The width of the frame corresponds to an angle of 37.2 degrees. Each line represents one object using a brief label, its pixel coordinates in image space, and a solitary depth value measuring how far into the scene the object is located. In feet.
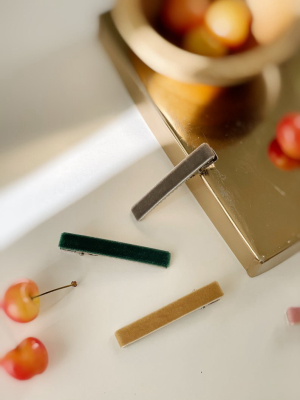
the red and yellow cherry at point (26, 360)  2.03
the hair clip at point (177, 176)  2.01
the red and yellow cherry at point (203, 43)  2.13
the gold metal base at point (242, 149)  2.06
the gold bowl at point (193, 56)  2.04
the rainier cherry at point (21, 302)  2.08
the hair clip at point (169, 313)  2.10
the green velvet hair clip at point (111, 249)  2.16
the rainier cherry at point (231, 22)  2.11
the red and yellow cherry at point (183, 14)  2.17
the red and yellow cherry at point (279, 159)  2.09
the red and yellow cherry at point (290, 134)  2.06
